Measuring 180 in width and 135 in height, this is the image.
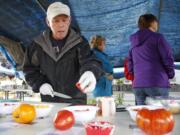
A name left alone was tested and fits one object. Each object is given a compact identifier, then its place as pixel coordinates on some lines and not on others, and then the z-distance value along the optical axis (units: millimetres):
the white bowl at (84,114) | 1299
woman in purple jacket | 2662
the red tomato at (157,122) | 1060
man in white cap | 2113
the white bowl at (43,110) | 1393
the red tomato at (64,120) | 1183
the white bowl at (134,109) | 1308
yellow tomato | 1294
